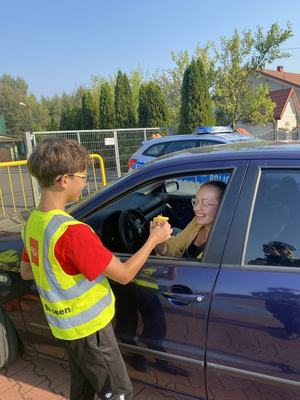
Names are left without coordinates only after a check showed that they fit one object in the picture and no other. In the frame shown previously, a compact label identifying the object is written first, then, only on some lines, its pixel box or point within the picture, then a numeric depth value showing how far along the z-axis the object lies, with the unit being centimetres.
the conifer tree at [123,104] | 1861
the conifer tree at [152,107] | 1775
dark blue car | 159
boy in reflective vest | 149
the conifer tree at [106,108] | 1894
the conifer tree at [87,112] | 2033
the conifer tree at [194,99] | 1608
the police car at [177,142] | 743
